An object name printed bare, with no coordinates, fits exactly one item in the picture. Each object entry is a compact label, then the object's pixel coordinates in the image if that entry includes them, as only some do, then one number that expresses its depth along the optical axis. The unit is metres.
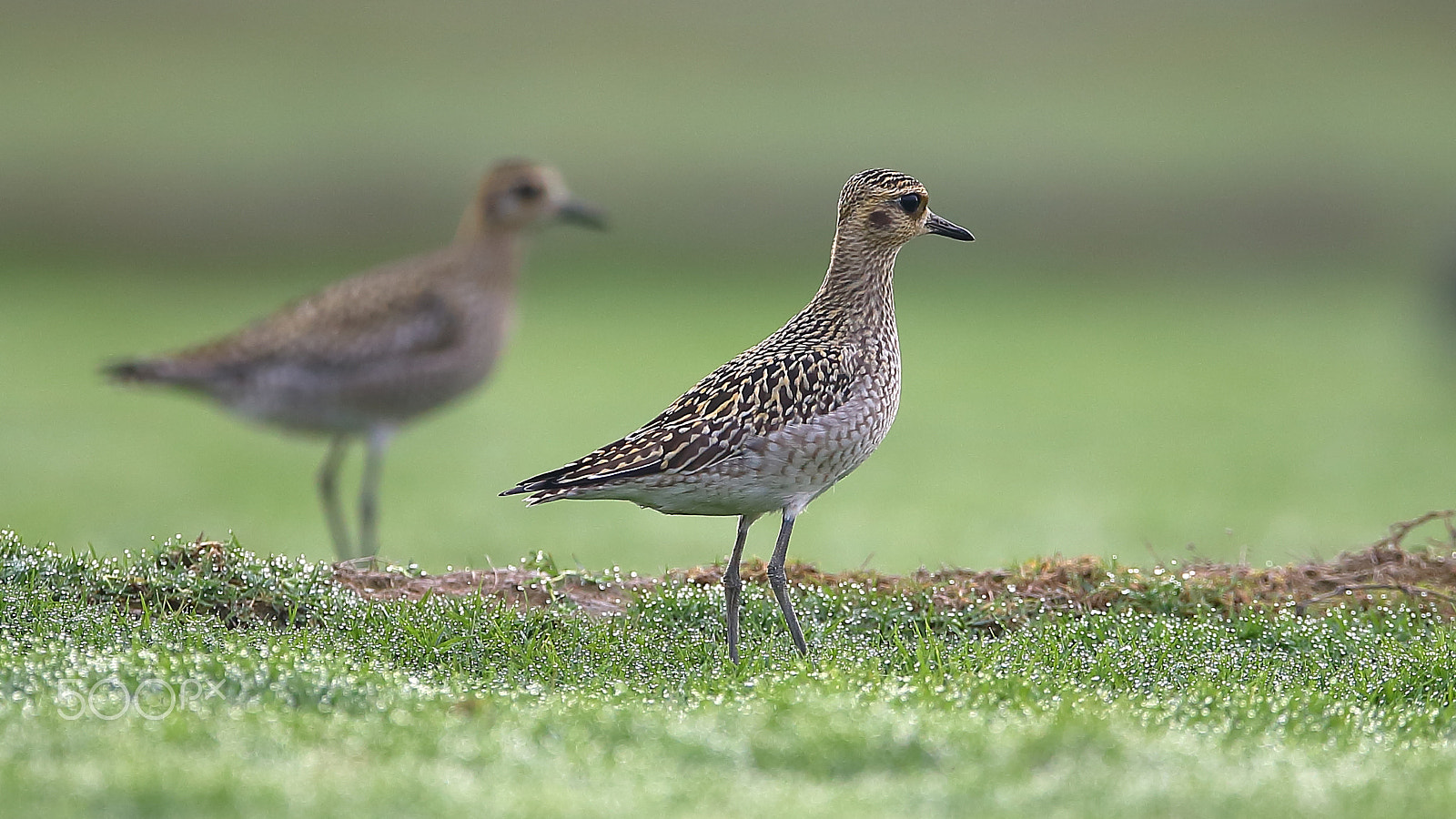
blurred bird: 21.45
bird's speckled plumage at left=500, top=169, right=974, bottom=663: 12.58
